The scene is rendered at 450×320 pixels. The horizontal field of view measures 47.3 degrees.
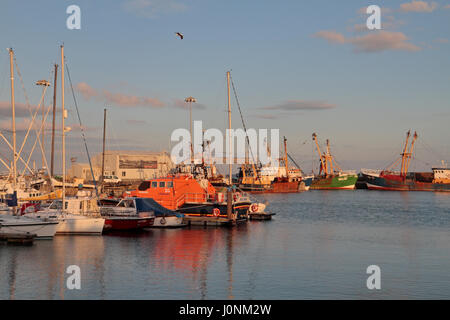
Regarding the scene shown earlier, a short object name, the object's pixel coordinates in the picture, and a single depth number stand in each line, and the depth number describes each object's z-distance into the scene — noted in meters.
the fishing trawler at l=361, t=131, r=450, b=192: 168.00
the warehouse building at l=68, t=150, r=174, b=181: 142.75
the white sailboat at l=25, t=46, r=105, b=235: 38.78
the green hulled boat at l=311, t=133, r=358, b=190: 178.12
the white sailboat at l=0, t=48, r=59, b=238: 35.25
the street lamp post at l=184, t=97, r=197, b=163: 75.38
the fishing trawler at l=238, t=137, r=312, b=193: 147.75
